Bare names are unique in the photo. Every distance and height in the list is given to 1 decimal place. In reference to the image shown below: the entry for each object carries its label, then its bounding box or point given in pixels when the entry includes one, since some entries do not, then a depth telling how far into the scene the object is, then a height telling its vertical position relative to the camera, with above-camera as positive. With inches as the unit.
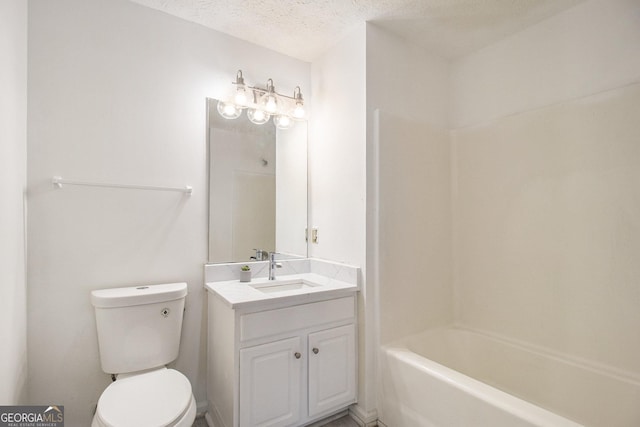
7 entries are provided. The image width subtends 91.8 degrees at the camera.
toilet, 49.5 -28.1
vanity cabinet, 61.2 -32.2
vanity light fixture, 80.1 +29.5
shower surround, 62.5 -0.8
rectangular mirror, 80.0 +6.9
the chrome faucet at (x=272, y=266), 83.0 -14.2
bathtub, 53.2 -35.9
